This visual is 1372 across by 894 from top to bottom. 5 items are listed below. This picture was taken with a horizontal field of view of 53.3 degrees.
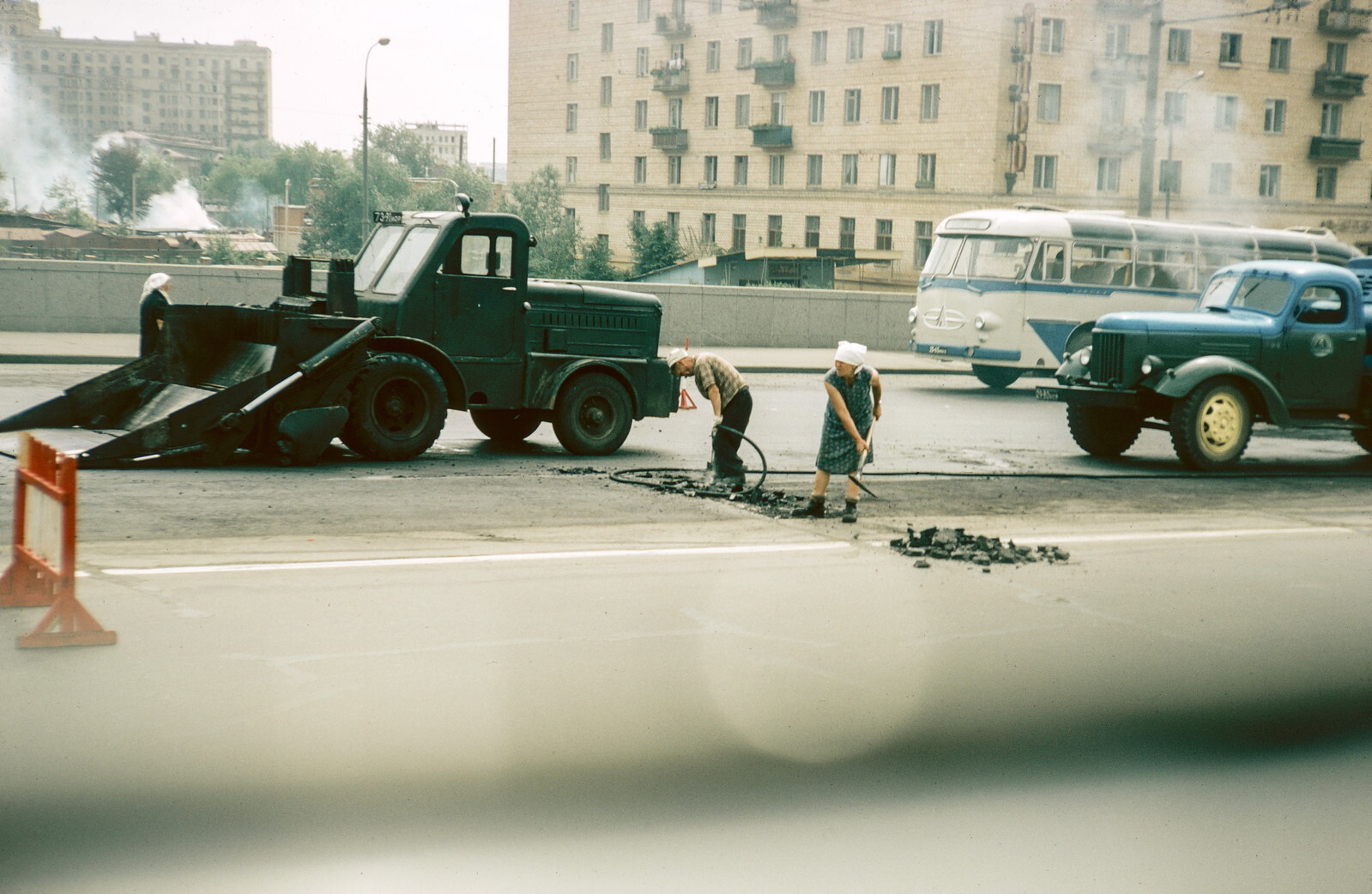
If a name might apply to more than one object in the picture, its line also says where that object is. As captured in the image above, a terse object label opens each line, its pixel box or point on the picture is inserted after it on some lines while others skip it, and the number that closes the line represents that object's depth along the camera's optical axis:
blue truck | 14.58
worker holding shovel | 10.52
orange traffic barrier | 6.31
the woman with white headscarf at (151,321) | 12.76
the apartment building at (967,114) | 62.94
